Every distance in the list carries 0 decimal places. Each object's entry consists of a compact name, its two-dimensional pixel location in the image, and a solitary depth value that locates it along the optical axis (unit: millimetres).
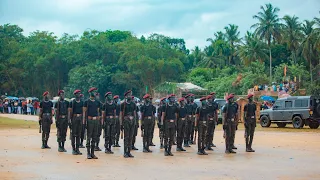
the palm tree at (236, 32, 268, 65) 72938
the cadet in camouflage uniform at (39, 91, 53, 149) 19062
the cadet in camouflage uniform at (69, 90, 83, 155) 17328
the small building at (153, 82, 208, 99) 57250
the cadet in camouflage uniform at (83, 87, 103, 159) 16000
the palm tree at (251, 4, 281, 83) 78188
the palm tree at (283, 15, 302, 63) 74188
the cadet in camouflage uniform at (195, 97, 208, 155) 17719
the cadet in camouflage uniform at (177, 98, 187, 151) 18625
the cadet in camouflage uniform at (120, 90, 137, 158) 16469
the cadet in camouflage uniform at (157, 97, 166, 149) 18166
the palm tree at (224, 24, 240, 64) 91562
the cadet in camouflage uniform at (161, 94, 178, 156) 17219
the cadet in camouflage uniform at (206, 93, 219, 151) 18406
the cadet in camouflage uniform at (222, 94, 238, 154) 18188
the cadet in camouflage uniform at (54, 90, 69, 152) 18609
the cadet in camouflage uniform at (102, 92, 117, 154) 18328
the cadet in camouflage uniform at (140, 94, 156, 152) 18312
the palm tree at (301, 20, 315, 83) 68262
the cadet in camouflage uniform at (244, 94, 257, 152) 18656
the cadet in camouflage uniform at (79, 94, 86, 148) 17422
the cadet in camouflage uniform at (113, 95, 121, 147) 18906
